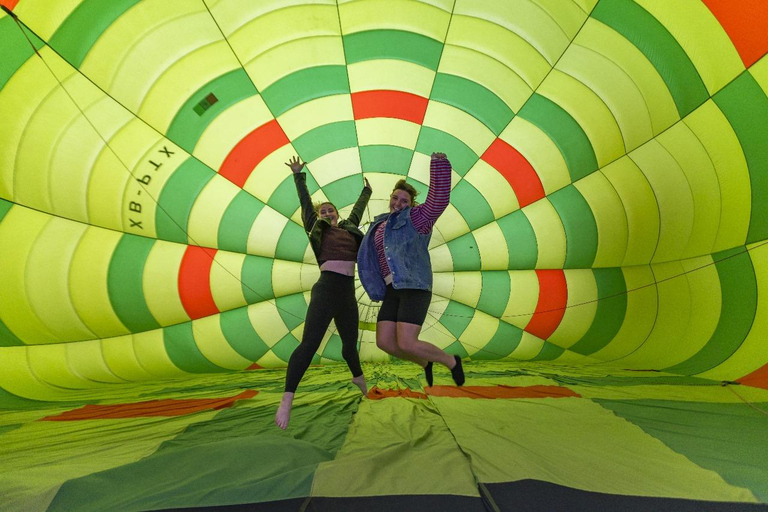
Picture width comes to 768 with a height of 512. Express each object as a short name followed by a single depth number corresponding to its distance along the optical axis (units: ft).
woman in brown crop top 7.58
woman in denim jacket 7.99
